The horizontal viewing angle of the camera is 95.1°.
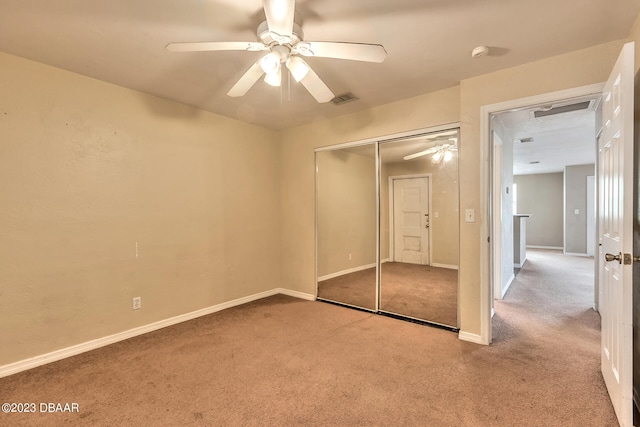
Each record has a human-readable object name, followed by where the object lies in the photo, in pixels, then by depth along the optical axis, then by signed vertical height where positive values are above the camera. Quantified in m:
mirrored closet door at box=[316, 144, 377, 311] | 3.76 -0.22
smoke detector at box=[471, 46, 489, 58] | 2.21 +1.21
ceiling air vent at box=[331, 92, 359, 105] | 3.13 +1.23
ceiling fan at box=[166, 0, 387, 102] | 1.44 +0.95
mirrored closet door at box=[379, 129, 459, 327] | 3.19 -0.22
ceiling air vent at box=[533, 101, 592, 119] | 3.32 +1.16
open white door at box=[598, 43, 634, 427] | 1.54 -0.14
